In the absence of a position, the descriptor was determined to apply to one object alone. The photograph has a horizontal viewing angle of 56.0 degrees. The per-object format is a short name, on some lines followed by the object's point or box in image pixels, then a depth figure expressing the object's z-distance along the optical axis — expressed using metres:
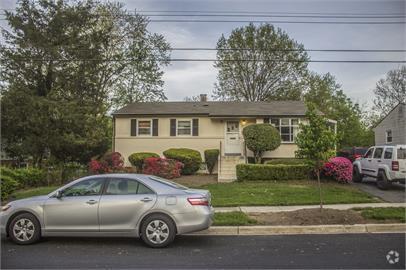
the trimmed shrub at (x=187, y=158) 22.69
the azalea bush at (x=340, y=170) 17.33
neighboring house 29.08
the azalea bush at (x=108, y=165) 19.94
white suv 15.30
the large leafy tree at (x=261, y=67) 39.12
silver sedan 7.54
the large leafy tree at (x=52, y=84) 21.70
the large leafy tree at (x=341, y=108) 43.66
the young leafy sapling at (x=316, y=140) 10.83
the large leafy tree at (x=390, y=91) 45.05
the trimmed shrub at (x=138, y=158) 23.50
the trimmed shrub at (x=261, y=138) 22.23
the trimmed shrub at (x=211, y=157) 23.62
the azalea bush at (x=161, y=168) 19.38
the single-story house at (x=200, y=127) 24.30
